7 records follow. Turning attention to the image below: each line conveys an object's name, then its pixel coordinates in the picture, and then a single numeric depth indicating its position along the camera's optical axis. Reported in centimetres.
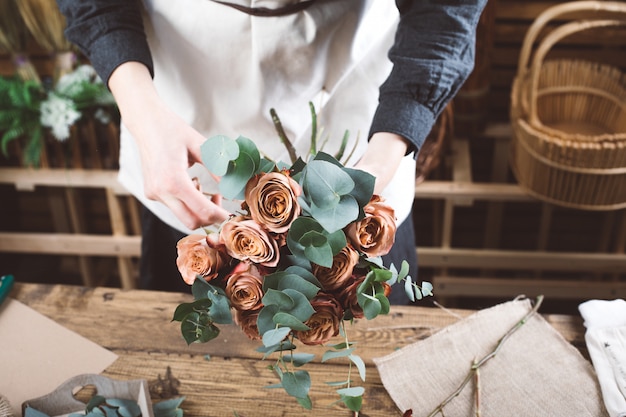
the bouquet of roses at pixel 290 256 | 78
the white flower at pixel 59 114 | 215
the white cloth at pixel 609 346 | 106
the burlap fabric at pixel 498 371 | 108
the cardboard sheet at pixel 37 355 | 114
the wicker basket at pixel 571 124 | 195
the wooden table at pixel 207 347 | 112
